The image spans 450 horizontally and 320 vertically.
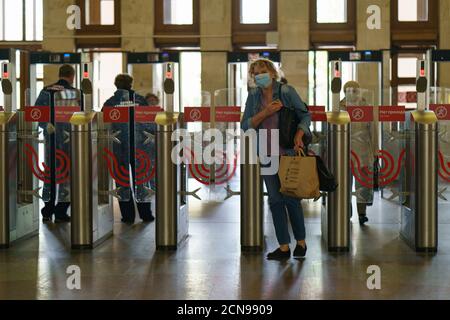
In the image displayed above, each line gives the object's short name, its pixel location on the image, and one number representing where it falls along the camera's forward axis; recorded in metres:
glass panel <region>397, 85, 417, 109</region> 11.33
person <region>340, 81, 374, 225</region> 7.40
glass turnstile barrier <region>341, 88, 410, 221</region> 7.23
